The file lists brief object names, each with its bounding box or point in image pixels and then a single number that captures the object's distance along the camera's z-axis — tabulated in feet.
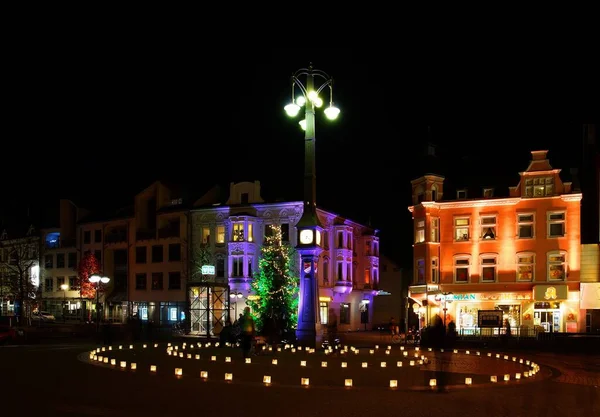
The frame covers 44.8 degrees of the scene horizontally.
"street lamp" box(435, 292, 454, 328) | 162.30
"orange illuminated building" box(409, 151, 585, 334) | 155.22
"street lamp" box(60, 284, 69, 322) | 237.45
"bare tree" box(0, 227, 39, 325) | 212.43
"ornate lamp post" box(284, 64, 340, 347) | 92.12
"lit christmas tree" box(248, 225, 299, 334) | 141.59
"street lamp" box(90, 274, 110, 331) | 133.90
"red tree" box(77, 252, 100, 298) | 224.94
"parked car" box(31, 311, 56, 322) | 228.59
